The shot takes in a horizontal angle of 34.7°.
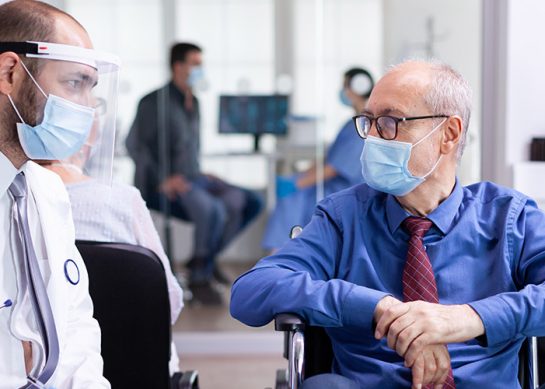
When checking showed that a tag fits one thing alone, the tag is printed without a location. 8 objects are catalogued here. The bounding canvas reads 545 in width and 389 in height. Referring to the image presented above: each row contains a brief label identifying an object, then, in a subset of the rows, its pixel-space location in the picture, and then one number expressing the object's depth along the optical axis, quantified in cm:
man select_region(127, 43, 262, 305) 492
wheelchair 182
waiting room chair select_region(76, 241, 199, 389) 207
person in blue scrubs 475
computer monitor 488
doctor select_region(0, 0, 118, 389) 177
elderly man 182
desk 491
